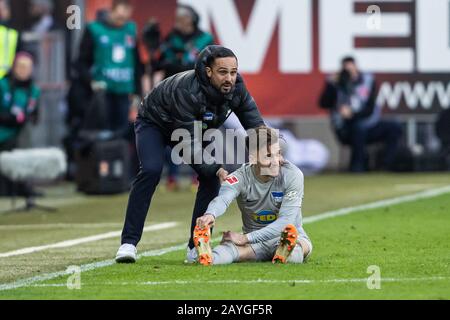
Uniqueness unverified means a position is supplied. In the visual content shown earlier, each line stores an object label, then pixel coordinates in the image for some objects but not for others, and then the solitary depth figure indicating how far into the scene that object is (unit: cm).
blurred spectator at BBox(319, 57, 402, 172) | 2359
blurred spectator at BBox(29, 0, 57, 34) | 2483
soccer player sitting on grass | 1058
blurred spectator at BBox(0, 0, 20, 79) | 2084
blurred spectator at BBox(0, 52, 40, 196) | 1952
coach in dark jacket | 1062
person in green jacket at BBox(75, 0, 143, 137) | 2003
